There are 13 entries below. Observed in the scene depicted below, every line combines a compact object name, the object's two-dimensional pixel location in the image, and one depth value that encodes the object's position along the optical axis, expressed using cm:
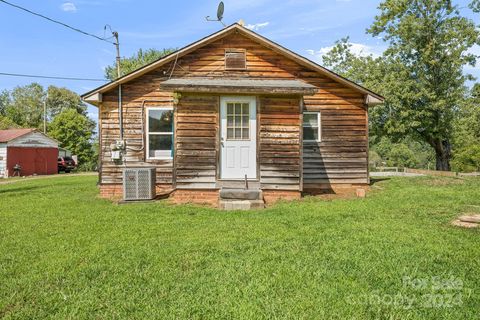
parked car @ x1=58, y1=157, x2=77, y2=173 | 3450
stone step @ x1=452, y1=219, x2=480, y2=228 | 579
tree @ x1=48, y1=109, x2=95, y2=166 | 4197
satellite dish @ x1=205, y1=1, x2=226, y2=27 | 1095
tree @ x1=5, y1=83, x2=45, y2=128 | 5386
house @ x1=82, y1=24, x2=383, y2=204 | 923
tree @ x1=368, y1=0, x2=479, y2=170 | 2452
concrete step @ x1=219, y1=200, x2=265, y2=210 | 797
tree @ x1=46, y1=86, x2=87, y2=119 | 5652
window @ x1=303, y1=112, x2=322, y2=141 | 1133
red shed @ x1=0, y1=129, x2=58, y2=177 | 2681
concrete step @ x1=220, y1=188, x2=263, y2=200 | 816
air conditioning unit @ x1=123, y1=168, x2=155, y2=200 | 916
